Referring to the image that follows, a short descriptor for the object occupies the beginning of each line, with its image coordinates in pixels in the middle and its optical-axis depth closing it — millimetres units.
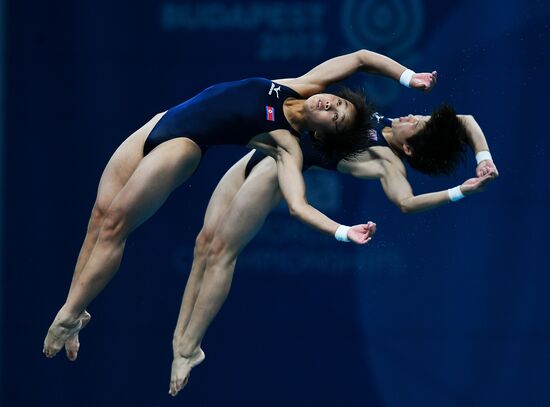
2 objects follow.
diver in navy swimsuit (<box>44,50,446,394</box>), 13766
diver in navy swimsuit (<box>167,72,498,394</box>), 14664
